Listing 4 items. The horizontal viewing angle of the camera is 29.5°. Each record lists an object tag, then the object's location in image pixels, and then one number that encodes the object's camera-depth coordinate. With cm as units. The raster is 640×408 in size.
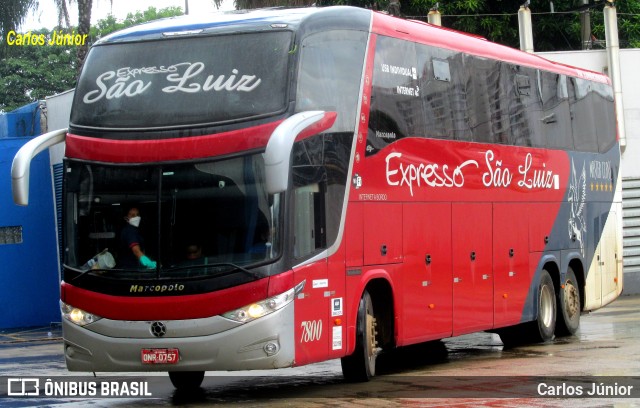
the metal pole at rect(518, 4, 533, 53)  2995
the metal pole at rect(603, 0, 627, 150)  2970
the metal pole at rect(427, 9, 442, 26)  3012
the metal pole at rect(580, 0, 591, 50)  3531
